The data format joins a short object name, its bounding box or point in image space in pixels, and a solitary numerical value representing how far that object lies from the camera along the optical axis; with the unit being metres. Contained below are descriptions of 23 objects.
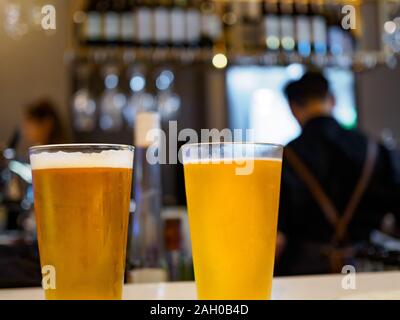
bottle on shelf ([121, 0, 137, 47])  3.68
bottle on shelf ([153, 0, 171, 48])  3.70
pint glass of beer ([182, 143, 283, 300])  0.57
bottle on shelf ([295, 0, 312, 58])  3.85
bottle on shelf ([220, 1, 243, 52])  3.76
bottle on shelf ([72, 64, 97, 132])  3.83
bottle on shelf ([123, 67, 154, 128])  3.92
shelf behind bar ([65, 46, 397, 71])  3.62
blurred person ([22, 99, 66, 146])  4.10
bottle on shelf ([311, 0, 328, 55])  3.86
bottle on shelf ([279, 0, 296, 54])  3.83
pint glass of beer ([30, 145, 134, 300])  0.55
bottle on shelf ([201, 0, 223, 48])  3.77
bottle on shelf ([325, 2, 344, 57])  3.88
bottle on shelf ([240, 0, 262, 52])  3.78
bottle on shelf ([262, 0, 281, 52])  3.78
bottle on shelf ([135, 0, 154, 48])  3.66
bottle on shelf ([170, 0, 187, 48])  3.72
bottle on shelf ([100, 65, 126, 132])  3.86
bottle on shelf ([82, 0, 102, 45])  3.69
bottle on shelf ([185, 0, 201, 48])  3.74
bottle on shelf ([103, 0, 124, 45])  3.68
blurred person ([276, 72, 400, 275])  2.46
